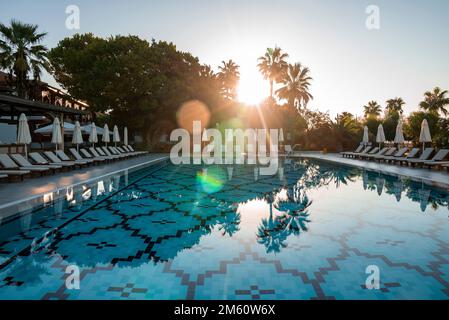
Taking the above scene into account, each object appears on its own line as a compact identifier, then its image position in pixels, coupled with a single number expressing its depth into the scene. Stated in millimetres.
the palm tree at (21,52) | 20969
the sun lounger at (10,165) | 10945
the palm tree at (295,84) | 41688
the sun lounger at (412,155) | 16933
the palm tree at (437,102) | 43125
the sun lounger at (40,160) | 12995
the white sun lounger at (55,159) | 13976
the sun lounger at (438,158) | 14638
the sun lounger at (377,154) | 19600
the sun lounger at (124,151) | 22283
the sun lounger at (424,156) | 15680
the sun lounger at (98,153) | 18547
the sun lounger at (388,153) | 19095
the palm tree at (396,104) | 57688
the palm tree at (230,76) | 46628
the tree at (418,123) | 29484
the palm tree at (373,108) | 59531
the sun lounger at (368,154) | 20398
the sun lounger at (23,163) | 11844
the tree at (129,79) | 26312
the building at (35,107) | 13597
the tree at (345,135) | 30609
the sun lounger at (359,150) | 23647
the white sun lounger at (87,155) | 17464
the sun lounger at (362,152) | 21809
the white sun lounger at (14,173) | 10273
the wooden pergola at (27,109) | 11953
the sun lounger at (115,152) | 20906
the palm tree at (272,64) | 40531
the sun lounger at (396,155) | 17959
